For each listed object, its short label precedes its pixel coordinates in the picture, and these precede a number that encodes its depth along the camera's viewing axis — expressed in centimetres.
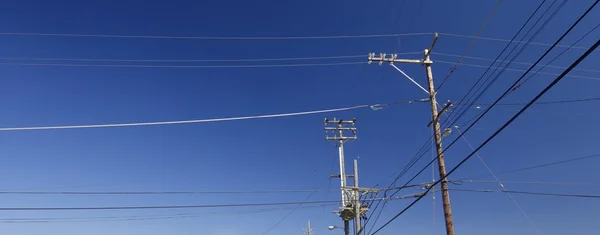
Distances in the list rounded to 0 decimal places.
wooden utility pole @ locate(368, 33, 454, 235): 1316
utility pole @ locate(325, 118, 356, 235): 2453
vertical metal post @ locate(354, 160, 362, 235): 2325
